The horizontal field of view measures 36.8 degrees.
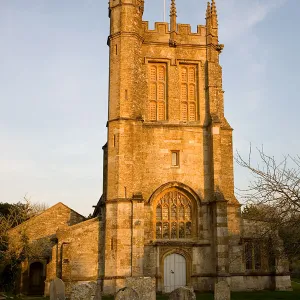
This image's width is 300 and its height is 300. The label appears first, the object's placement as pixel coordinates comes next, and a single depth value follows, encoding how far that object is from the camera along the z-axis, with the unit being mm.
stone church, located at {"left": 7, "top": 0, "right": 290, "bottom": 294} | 25297
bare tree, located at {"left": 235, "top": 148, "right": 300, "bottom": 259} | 13963
